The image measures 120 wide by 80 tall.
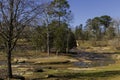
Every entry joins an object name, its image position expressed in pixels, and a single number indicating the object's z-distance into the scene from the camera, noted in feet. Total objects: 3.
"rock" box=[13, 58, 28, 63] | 57.95
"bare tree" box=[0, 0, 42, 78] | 26.28
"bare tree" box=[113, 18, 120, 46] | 142.55
